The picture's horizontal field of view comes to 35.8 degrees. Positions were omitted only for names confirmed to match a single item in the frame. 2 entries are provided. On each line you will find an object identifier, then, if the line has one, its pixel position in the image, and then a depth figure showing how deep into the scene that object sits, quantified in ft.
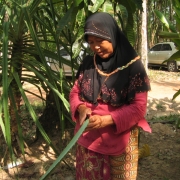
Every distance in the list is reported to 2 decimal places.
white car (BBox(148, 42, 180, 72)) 41.50
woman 4.75
